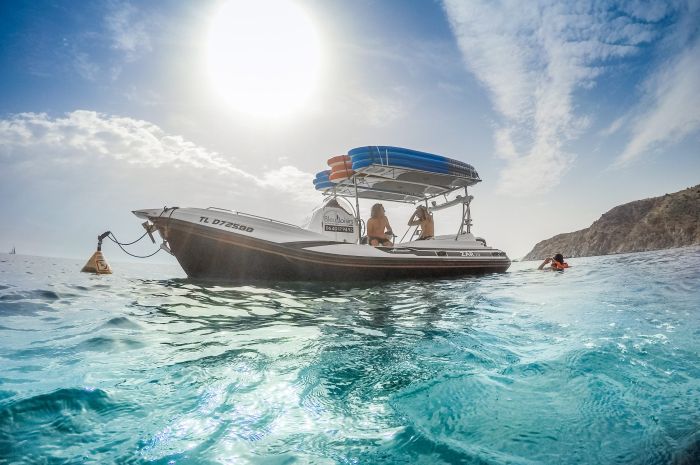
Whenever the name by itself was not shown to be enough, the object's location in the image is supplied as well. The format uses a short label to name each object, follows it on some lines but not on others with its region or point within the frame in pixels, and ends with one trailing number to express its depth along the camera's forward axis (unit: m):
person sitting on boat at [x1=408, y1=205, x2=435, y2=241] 11.74
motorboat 8.24
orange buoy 11.15
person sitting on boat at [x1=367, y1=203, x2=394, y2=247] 10.34
